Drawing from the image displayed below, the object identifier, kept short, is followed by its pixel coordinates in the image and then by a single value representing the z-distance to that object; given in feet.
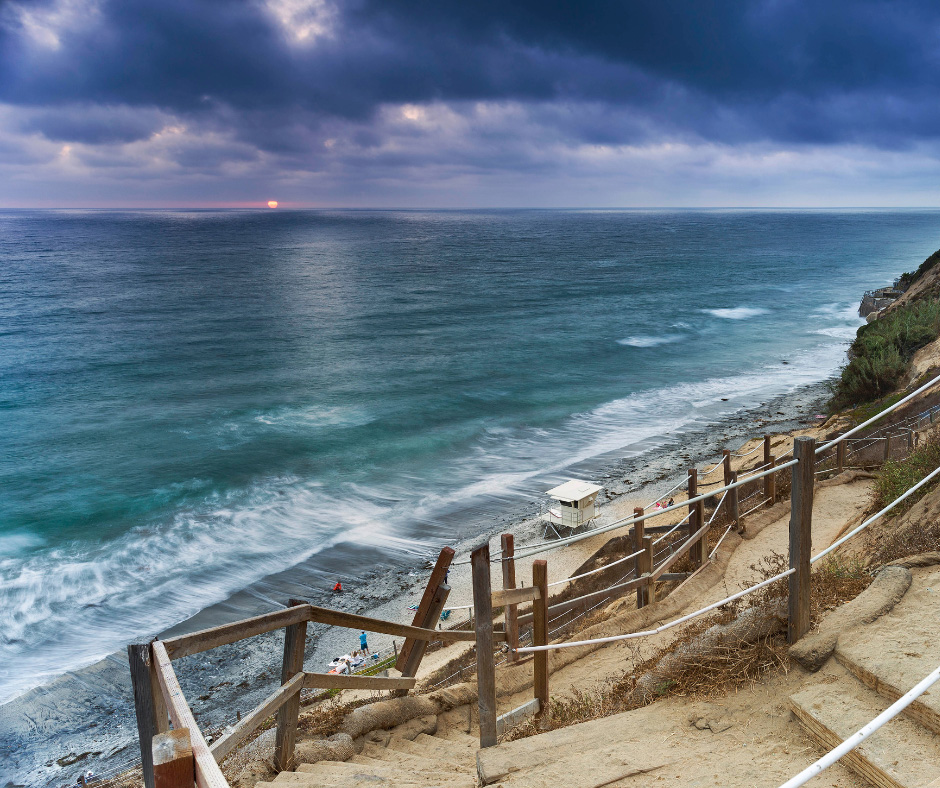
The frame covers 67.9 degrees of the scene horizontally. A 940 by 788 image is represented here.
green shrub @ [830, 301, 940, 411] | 84.02
